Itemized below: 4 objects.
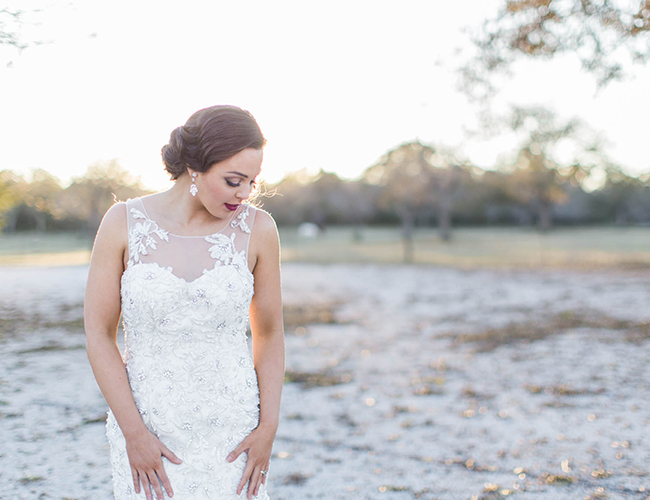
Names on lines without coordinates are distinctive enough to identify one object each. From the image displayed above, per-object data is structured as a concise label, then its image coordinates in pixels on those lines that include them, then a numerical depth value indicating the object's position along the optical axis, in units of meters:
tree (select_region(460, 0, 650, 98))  4.50
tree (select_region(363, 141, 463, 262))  32.25
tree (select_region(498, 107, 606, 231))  35.28
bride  1.97
